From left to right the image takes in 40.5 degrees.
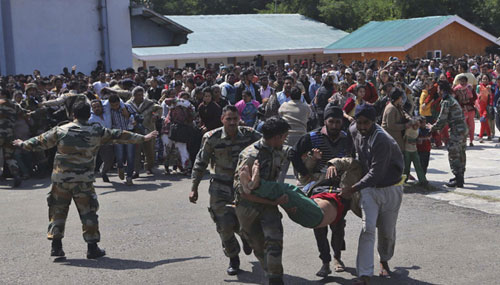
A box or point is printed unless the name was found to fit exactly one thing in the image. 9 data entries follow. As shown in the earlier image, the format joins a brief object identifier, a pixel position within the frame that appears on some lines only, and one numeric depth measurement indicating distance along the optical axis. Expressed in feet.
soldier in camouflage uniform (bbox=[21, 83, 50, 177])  44.21
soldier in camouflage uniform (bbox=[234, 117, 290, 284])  19.26
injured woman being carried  18.89
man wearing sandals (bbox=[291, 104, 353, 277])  22.61
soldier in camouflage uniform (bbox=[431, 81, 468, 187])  35.83
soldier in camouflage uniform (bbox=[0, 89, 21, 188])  41.39
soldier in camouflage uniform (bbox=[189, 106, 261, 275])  22.66
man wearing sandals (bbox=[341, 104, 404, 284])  20.30
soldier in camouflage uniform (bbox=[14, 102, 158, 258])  24.79
